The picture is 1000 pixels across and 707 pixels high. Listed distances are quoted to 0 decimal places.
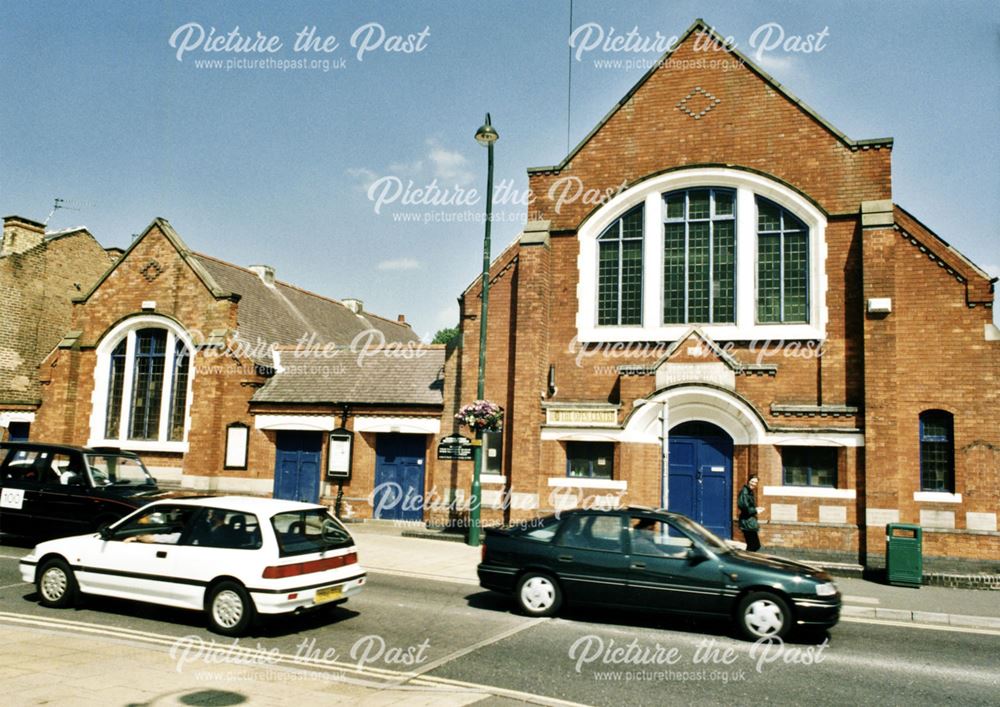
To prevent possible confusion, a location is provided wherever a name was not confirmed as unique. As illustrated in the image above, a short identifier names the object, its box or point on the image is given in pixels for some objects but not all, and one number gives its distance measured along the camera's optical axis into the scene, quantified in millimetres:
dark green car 9109
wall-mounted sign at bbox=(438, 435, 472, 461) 18109
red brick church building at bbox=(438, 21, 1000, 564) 15664
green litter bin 13672
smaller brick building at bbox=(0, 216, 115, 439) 26828
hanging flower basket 17328
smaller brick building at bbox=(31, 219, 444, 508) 20422
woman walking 15007
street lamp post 16875
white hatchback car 8523
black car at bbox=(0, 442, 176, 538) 13578
